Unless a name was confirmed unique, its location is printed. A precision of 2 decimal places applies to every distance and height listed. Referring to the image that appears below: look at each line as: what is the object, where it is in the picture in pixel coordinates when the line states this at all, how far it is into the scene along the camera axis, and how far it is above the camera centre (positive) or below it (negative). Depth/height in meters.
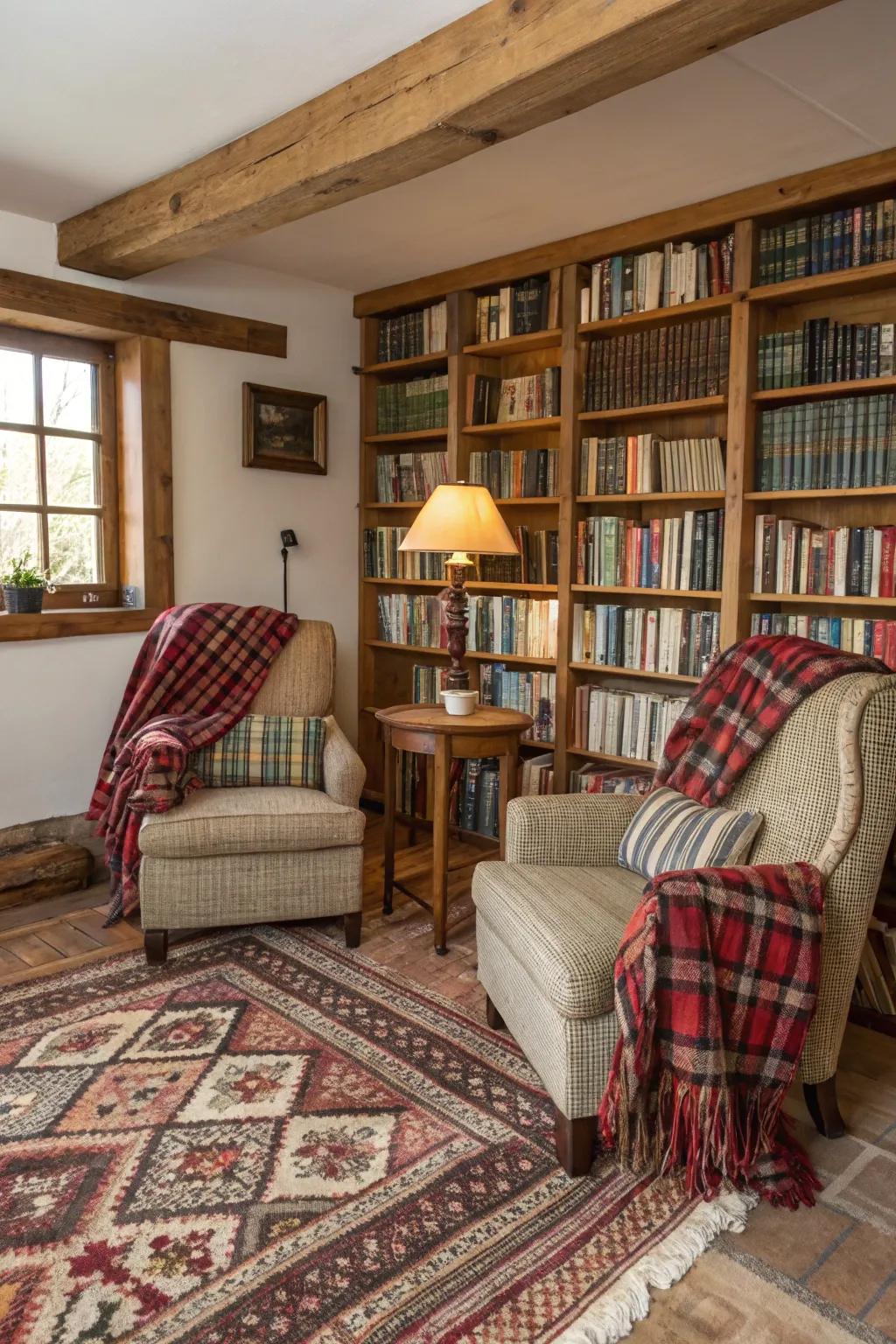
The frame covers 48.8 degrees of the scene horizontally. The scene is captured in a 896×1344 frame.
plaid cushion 3.19 -0.57
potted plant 3.34 -0.04
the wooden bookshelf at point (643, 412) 2.97 +0.60
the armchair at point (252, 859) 2.81 -0.82
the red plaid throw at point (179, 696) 3.05 -0.40
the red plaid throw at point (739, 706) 2.20 -0.28
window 3.51 +0.42
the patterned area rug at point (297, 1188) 1.57 -1.14
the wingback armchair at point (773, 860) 1.89 -0.68
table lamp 3.08 +0.15
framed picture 3.99 +0.62
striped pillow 2.10 -0.56
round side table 2.93 -0.48
